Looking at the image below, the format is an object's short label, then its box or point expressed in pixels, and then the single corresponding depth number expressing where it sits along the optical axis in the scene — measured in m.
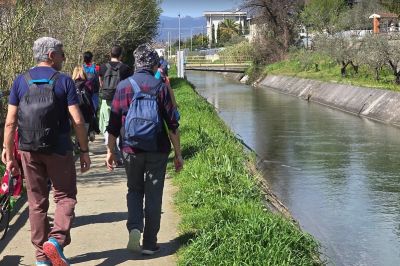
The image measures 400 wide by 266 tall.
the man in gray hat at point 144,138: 5.36
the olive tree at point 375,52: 29.27
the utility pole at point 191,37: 118.46
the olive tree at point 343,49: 34.97
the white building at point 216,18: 122.97
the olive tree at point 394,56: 28.29
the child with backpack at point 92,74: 10.67
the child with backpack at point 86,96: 9.36
